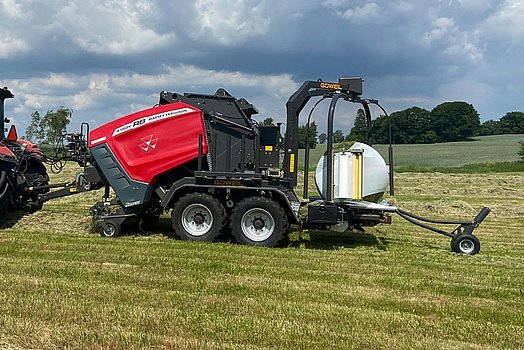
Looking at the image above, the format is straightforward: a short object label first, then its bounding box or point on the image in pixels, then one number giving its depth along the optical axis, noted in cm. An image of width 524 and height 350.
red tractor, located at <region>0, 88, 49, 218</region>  939
